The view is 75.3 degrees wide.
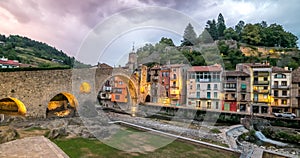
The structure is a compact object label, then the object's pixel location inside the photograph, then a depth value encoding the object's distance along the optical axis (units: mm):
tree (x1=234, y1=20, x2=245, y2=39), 62216
